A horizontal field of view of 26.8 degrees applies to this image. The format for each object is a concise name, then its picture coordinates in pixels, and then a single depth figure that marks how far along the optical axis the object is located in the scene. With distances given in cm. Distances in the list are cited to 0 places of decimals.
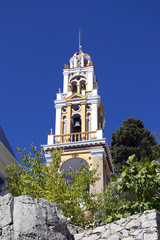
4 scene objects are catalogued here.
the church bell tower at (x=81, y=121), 2765
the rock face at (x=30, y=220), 907
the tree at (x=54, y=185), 1367
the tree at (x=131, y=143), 2688
